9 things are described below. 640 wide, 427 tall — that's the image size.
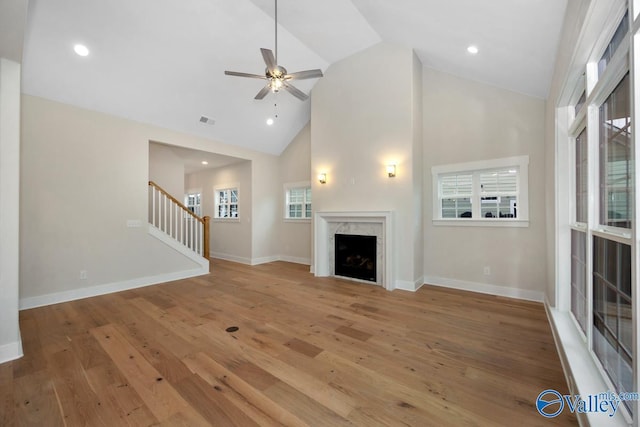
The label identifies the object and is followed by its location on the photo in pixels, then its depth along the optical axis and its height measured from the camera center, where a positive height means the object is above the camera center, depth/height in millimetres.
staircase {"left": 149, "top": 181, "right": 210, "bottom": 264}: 5020 -363
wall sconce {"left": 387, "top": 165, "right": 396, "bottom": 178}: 4437 +764
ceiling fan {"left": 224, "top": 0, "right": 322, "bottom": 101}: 3041 +1750
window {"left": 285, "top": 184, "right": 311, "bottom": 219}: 6852 +324
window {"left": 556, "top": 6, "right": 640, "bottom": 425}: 1334 +9
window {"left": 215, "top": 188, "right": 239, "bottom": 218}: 7414 +334
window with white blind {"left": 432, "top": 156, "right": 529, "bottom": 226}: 3896 +367
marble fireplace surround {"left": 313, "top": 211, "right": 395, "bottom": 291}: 4441 -376
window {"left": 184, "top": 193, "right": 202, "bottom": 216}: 8578 +407
